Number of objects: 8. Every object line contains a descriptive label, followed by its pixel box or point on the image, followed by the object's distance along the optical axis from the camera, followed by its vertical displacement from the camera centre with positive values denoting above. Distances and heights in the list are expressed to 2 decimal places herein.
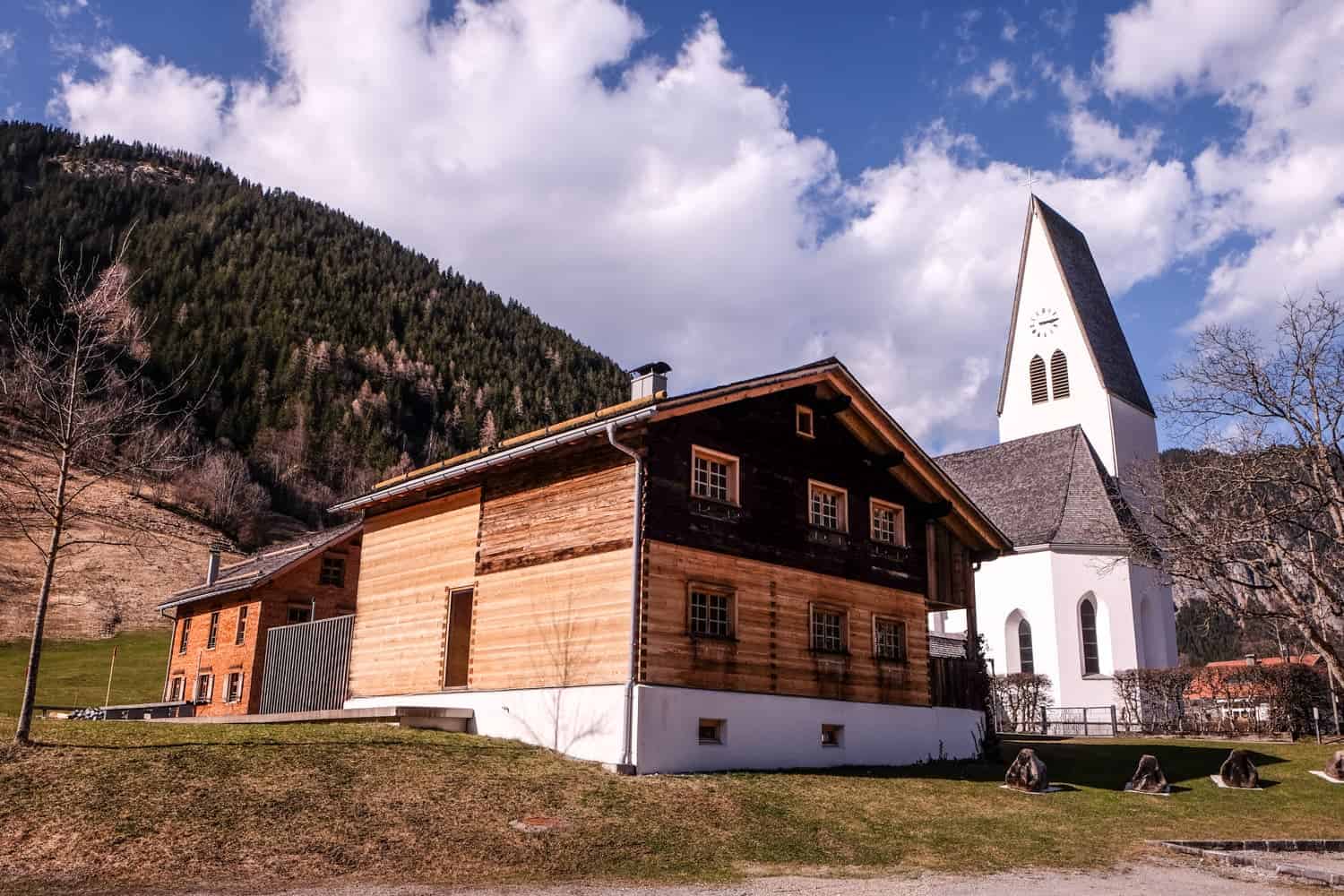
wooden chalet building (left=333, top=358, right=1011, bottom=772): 19.81 +2.70
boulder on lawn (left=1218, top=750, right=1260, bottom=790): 22.33 -1.00
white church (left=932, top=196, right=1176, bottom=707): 44.78 +11.09
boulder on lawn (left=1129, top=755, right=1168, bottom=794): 21.47 -1.12
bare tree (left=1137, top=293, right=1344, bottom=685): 23.30 +4.77
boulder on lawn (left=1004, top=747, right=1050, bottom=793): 20.81 -1.01
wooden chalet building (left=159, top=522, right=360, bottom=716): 36.44 +3.48
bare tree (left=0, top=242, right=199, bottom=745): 16.03 +4.71
